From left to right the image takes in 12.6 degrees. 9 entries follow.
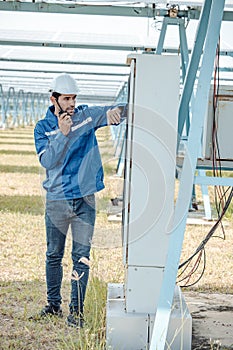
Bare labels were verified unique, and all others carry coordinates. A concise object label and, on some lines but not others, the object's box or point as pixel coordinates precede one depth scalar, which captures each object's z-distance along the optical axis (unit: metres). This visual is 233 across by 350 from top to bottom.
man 6.19
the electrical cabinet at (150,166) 5.50
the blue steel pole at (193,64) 5.60
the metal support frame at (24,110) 42.59
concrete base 5.52
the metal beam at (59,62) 17.17
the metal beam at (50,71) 20.79
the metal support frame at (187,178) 4.93
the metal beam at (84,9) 9.85
